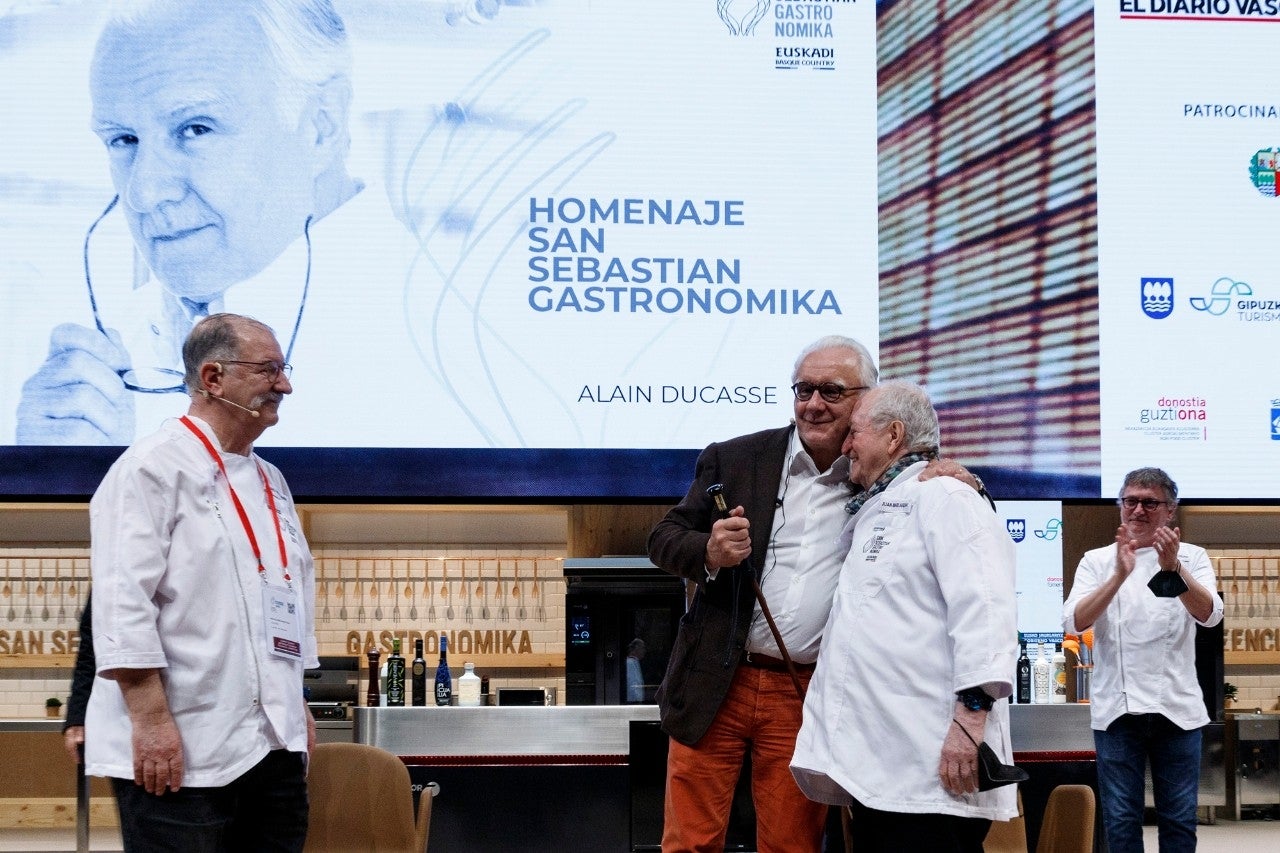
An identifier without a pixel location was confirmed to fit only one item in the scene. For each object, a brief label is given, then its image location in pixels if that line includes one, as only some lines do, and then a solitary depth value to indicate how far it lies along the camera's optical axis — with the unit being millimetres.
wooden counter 7125
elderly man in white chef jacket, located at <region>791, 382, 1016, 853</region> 2346
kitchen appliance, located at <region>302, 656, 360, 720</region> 6492
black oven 6070
